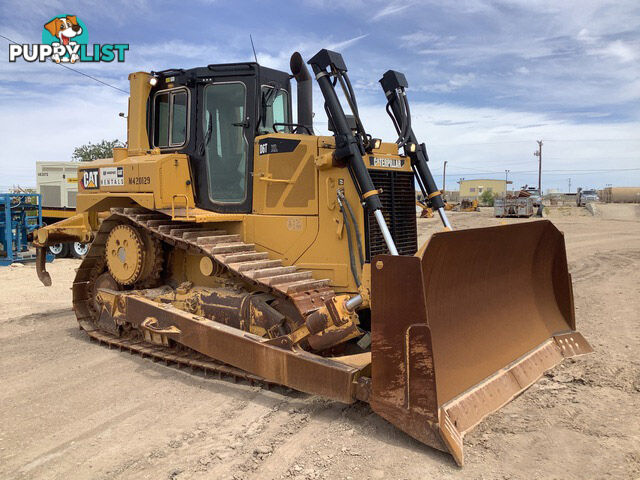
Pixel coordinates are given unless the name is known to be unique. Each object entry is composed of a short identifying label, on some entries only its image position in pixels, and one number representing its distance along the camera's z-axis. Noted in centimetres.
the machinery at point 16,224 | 1372
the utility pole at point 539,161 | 5700
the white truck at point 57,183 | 1803
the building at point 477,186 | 10624
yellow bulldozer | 362
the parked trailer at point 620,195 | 5041
